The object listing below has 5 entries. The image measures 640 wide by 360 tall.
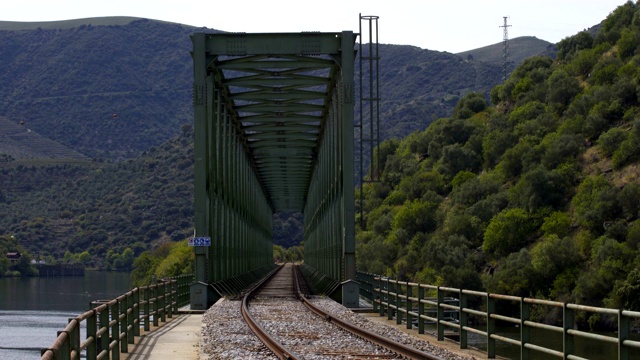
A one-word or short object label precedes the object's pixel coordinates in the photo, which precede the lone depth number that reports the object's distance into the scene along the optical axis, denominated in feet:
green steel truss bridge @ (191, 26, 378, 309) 103.35
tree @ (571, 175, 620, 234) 228.22
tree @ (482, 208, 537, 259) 251.80
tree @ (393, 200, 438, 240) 315.99
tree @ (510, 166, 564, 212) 258.57
